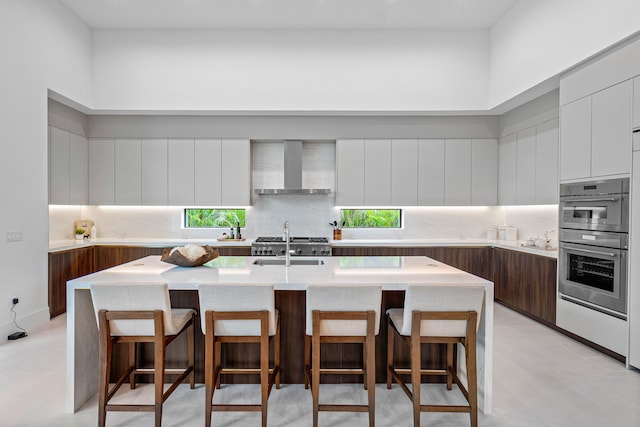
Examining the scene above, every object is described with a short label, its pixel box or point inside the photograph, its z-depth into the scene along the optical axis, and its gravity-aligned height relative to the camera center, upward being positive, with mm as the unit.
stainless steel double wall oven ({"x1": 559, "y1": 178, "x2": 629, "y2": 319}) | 3271 -312
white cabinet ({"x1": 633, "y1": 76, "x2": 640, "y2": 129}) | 3092 +898
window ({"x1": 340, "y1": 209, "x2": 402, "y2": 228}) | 6117 -130
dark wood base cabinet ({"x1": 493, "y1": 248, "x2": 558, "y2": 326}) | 4215 -896
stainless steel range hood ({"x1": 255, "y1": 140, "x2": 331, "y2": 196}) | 5656 +631
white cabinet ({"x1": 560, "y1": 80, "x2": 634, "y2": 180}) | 3236 +725
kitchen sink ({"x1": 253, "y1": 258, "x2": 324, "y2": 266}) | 3398 -476
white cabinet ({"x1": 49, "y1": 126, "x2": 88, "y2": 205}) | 4859 +565
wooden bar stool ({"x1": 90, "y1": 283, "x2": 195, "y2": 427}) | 2232 -685
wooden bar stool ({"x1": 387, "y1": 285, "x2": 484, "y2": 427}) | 2244 -676
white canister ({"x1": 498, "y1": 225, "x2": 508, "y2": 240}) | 5719 -326
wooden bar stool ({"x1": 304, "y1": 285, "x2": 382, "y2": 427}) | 2240 -663
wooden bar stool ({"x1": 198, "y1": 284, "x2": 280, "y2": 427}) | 2234 -674
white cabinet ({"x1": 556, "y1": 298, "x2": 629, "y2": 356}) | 3268 -1085
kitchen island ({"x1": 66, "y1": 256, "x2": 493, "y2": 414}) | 2463 -503
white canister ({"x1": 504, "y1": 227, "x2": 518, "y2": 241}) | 5604 -336
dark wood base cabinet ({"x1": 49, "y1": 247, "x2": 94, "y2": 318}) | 4516 -789
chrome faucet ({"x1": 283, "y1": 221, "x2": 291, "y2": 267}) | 3142 -409
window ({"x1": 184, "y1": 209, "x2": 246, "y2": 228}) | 6082 -138
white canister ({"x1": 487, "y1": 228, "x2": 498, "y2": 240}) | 5852 -366
